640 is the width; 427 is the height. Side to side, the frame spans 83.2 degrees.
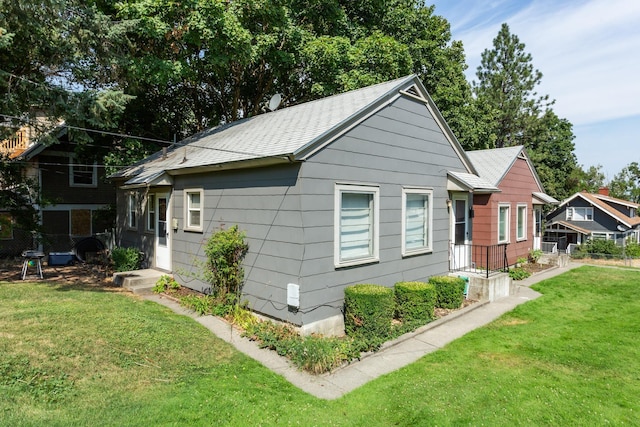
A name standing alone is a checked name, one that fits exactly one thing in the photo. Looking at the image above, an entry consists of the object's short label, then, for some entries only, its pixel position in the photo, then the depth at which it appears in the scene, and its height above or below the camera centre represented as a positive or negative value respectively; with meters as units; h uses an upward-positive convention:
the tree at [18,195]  14.05 +0.51
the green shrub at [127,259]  11.45 -1.61
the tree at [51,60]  9.42 +4.43
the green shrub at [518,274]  13.32 -2.27
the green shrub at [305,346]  5.64 -2.31
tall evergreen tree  31.11 +11.38
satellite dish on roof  11.93 +3.59
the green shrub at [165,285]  9.76 -2.07
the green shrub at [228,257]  7.79 -1.04
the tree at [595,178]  51.52 +5.64
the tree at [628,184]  51.88 +4.41
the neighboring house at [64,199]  16.31 +0.48
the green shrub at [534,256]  16.39 -1.95
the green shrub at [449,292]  8.98 -1.99
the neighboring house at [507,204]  13.17 +0.35
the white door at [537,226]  17.38 -0.66
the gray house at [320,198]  6.77 +0.30
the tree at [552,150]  32.09 +5.94
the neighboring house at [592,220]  34.09 -0.61
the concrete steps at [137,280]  9.70 -1.98
